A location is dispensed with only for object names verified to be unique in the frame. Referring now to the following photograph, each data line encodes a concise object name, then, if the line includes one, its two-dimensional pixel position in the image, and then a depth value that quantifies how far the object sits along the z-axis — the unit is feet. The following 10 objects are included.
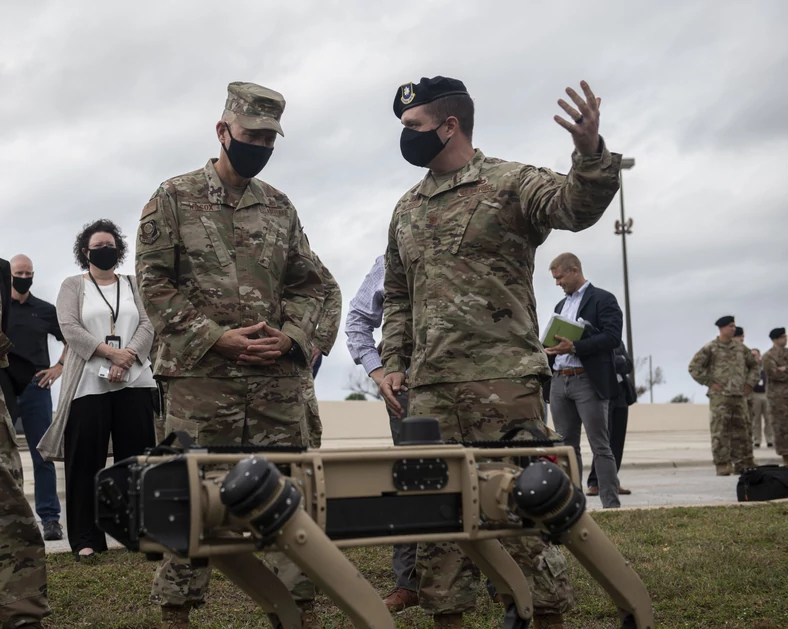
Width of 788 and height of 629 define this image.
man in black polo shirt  25.07
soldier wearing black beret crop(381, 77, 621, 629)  13.58
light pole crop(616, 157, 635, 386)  92.02
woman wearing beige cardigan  21.12
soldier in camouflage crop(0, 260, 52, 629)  13.28
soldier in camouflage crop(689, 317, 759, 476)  44.73
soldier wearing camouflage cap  13.93
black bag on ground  30.94
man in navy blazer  27.71
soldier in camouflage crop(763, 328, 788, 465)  49.21
